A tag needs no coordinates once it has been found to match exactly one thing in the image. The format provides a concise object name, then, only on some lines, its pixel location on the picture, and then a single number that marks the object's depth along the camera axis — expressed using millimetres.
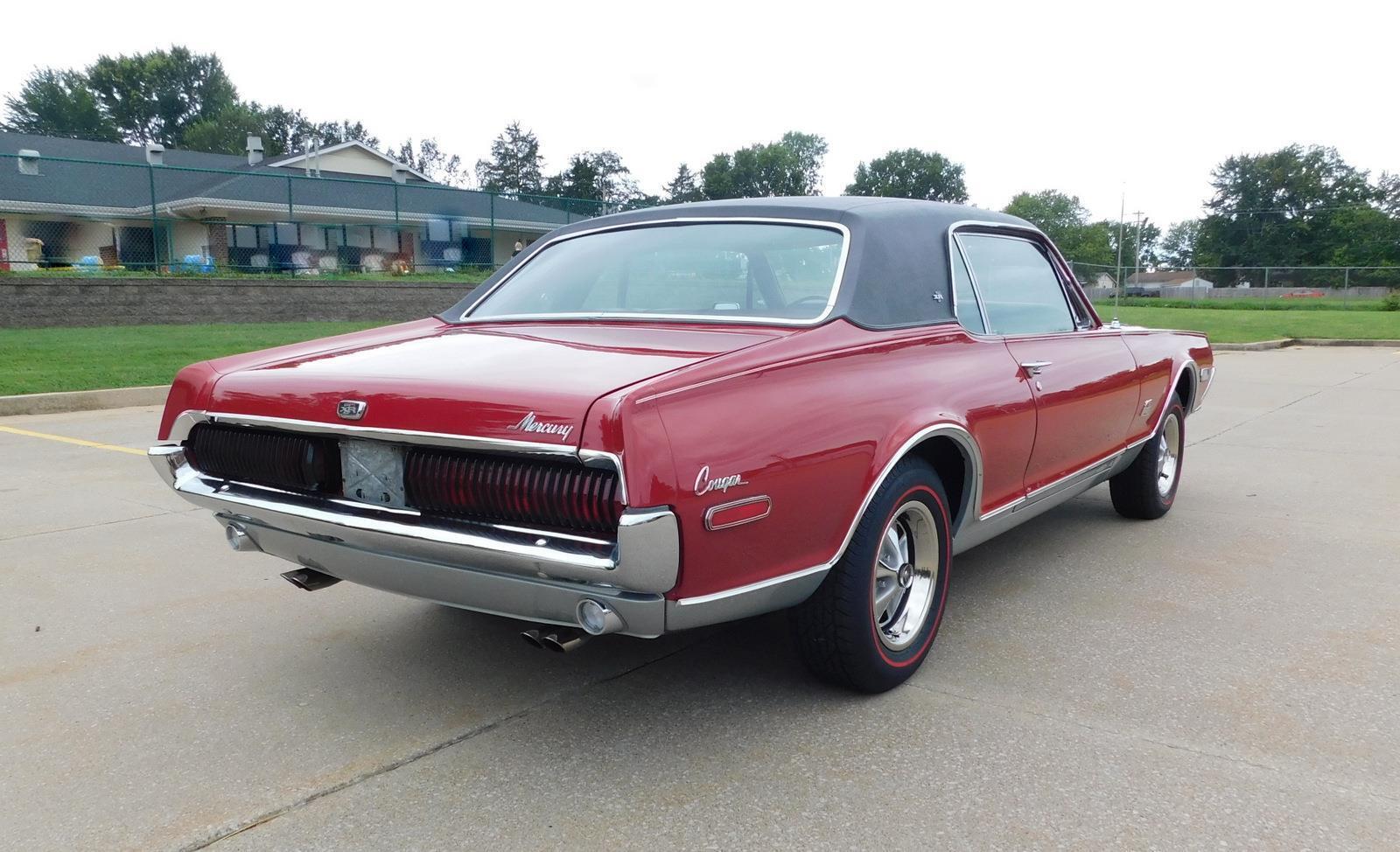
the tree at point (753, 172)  96125
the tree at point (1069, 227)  114800
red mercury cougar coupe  2471
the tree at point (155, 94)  76750
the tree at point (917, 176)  101625
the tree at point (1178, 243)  130500
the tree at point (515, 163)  92938
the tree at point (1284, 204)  81500
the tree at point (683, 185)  96312
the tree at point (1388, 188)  82000
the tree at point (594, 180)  82688
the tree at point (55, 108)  70688
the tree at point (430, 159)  100688
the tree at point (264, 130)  71562
